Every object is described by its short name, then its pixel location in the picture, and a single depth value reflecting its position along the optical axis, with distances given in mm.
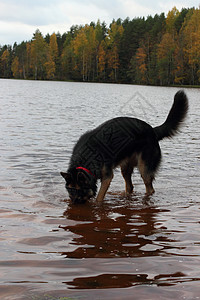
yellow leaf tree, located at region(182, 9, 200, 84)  74562
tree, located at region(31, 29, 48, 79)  114312
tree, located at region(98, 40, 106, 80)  107475
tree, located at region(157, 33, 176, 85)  82875
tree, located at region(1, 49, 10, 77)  142562
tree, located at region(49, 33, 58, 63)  118500
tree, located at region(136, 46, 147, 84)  93062
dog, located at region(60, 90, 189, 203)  5605
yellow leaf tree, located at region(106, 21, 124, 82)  107000
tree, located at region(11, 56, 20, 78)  129150
